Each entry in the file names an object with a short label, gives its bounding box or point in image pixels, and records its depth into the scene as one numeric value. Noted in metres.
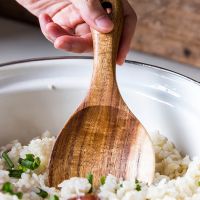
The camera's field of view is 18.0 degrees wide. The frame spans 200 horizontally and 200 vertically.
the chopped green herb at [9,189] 0.46
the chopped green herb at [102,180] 0.50
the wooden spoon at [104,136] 0.50
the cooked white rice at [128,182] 0.47
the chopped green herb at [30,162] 0.51
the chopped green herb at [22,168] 0.51
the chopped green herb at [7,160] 0.53
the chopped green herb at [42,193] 0.48
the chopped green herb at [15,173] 0.51
